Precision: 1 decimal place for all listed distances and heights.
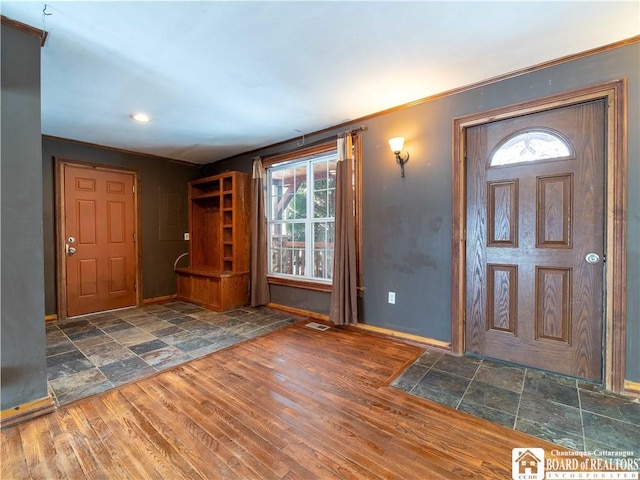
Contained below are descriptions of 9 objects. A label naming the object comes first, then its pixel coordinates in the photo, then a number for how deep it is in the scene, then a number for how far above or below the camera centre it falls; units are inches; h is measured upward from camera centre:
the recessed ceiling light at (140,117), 117.1 +50.2
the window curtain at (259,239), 161.0 -1.8
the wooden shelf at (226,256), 161.3 -11.8
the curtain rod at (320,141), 124.7 +45.3
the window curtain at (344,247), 123.6 -5.3
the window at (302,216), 142.6 +10.3
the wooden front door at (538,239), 82.0 -1.9
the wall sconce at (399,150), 107.1 +32.1
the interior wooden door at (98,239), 148.3 -0.8
